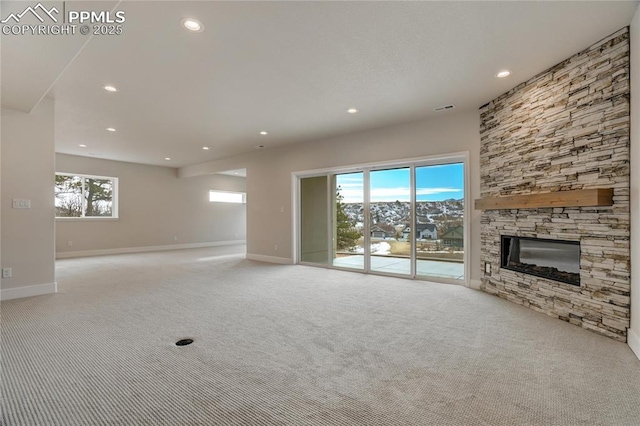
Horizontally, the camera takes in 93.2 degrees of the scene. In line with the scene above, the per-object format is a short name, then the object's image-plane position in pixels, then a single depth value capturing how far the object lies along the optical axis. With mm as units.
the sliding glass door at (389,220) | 5027
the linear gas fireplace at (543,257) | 3262
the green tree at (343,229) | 6184
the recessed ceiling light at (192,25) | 2479
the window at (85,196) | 8109
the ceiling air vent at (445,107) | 4508
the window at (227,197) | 11398
